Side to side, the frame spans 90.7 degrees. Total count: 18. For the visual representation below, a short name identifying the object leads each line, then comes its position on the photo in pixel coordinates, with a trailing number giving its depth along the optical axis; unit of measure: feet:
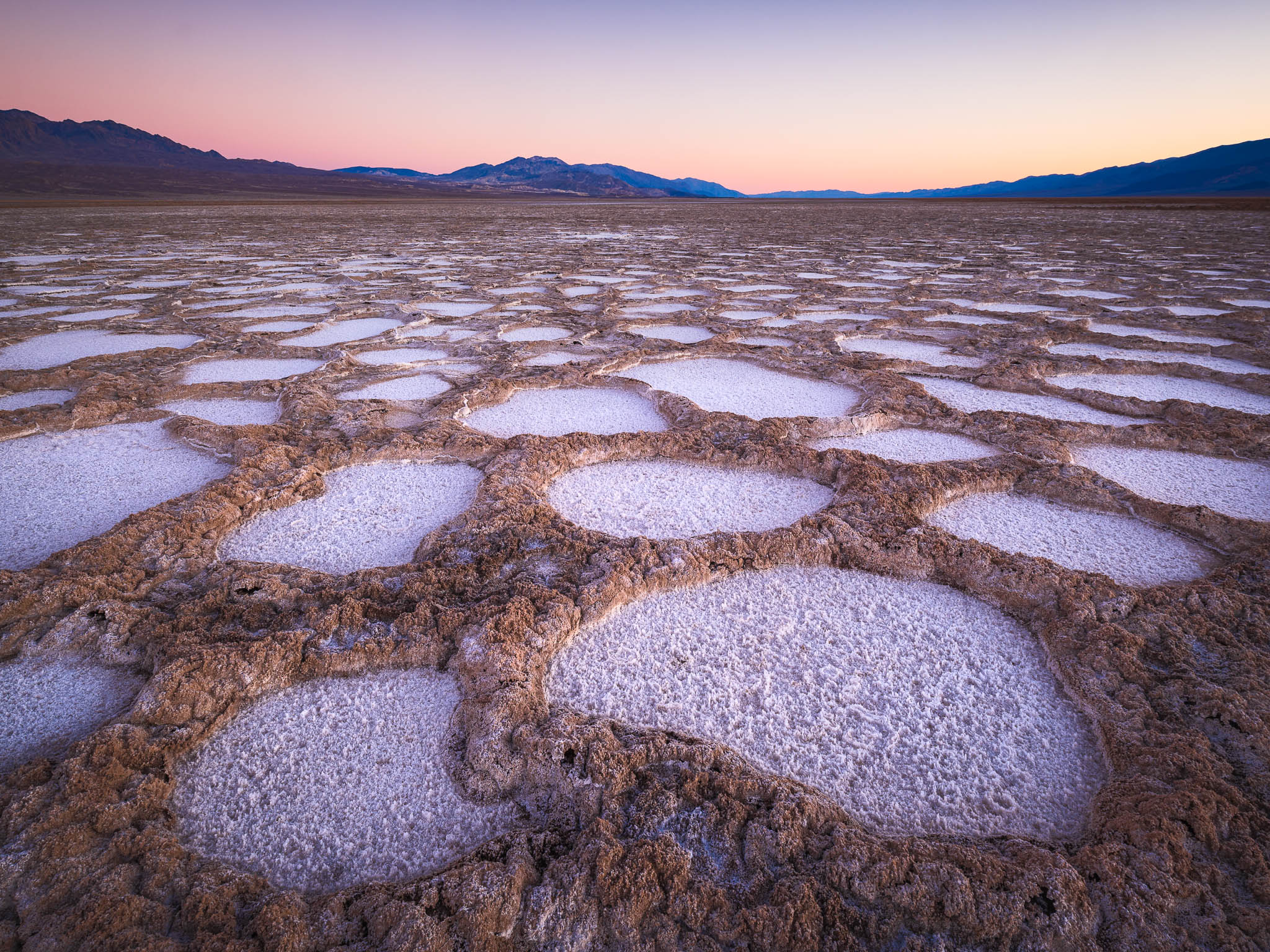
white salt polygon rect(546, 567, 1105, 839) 3.74
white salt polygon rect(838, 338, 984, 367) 13.14
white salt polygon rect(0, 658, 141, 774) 3.89
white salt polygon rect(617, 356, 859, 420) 10.22
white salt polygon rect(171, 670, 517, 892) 3.34
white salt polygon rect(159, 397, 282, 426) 9.57
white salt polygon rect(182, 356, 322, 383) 11.64
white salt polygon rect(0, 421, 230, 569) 6.19
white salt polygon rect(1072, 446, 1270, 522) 7.09
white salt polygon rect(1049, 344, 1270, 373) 12.70
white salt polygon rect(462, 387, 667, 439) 9.21
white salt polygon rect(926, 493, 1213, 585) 5.83
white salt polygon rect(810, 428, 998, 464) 8.31
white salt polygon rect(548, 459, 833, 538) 6.57
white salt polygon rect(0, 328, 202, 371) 12.48
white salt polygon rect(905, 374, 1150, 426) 9.84
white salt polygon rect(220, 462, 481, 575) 5.98
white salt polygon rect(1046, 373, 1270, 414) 10.56
